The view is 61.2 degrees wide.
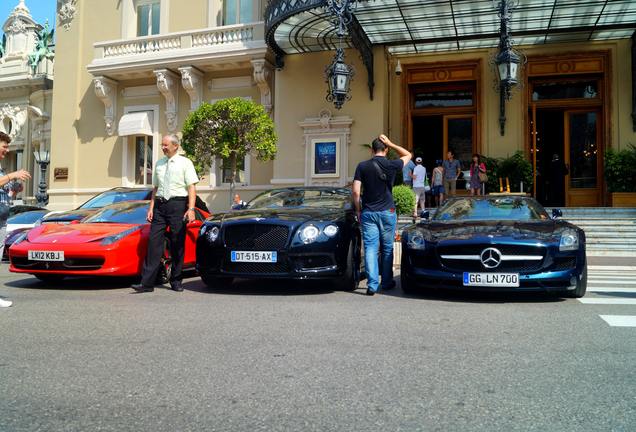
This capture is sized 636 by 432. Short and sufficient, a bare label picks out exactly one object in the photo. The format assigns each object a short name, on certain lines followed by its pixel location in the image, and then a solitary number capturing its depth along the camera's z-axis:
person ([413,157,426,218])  13.97
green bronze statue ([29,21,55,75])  31.41
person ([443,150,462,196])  15.06
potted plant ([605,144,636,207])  13.87
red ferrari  6.68
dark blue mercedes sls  5.64
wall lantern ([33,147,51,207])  21.19
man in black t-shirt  6.53
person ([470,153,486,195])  14.73
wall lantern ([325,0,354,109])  12.80
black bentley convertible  6.20
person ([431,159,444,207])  15.17
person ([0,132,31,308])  5.46
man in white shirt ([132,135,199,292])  6.71
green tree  14.09
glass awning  13.52
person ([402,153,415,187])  14.27
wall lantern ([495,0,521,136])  12.81
